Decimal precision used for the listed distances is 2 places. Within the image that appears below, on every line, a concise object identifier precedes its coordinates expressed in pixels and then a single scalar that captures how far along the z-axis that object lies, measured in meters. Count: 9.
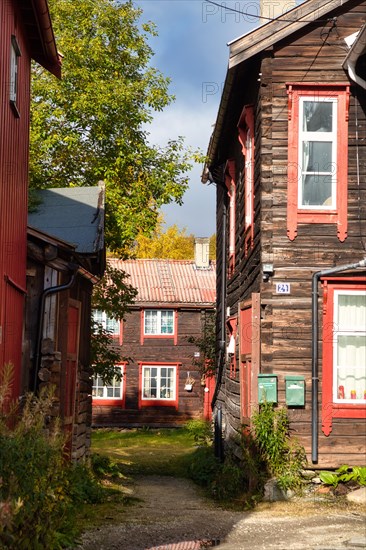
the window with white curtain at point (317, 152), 14.99
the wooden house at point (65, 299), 13.94
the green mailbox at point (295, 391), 14.45
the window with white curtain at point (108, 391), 37.91
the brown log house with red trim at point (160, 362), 37.78
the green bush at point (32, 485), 7.39
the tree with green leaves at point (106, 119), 23.84
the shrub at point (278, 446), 14.18
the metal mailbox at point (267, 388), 14.45
